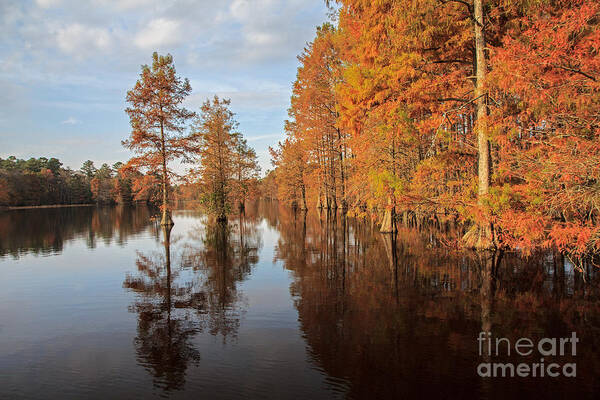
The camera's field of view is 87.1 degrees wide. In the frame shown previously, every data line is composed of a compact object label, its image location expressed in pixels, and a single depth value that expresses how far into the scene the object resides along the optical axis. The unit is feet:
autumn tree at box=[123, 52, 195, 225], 76.07
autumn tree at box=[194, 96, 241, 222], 87.56
